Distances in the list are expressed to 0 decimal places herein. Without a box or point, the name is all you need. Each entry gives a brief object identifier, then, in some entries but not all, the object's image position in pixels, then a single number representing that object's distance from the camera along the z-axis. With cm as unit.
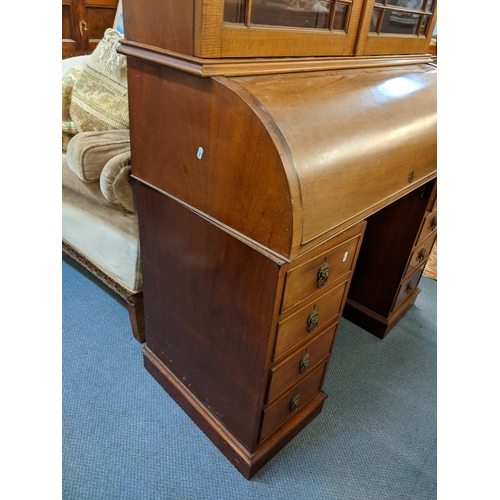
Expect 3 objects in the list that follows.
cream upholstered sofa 127
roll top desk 77
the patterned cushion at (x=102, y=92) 163
